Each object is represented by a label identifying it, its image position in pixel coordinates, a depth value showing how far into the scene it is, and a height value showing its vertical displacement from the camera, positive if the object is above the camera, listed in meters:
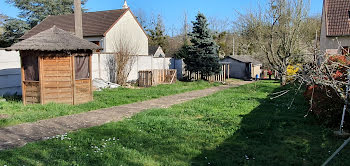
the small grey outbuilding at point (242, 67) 31.41 -0.02
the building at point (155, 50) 37.31 +2.32
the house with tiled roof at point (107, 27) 25.02 +3.91
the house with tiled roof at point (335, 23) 19.83 +3.29
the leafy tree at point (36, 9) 33.50 +7.32
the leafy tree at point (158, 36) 44.66 +5.14
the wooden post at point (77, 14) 13.31 +2.58
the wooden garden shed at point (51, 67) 10.07 +0.00
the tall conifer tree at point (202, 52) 22.88 +1.26
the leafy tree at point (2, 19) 30.03 +5.30
